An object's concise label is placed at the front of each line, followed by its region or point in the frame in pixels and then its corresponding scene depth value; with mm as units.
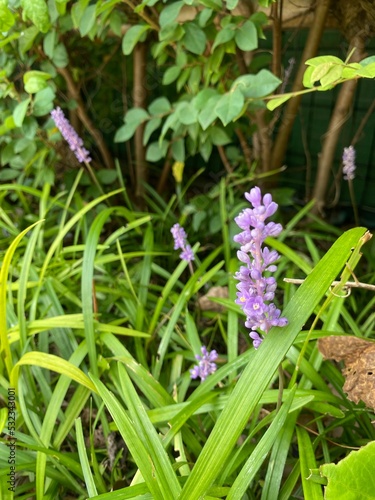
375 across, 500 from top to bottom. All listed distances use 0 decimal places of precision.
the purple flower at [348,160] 435
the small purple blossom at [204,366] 292
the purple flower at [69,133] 403
